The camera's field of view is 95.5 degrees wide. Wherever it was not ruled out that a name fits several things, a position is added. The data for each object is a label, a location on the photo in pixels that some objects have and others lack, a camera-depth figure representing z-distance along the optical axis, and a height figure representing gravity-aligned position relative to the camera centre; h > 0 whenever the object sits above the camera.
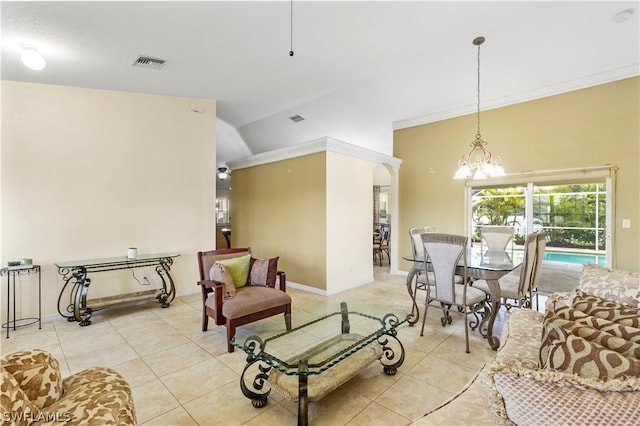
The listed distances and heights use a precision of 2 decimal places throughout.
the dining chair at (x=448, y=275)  2.94 -0.65
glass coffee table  1.85 -0.98
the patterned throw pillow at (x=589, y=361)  0.91 -0.48
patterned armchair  1.13 -0.84
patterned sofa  0.76 -0.49
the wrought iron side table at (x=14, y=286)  3.25 -0.86
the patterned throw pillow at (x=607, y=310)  1.26 -0.46
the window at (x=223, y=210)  12.11 +0.13
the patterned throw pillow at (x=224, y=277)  3.01 -0.69
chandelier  3.69 +0.58
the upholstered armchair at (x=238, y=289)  2.84 -0.84
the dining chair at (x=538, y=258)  3.21 -0.51
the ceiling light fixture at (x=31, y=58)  2.93 +1.57
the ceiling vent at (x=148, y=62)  3.47 +1.85
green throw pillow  3.26 -0.63
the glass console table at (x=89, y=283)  3.48 -0.91
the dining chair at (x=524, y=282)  3.00 -0.78
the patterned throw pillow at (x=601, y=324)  1.12 -0.46
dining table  2.93 -0.64
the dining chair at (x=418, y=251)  3.61 -0.55
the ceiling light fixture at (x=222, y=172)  9.75 +1.39
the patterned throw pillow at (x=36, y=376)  1.29 -0.74
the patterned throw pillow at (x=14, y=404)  1.07 -0.73
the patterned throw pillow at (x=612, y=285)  1.62 -0.43
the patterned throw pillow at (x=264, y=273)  3.36 -0.70
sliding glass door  4.36 +0.00
